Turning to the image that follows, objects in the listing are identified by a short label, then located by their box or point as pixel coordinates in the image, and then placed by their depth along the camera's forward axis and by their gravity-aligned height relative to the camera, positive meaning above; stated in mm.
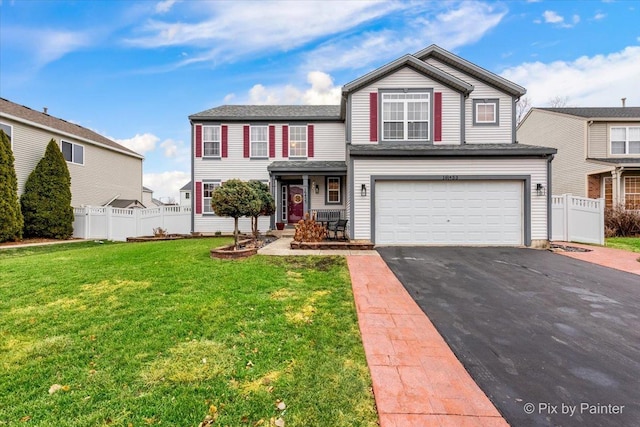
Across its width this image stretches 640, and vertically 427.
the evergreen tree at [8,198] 12219 +634
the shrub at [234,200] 8422 +334
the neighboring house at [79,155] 14133 +3524
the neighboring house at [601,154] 15758 +3271
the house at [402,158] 10070 +2075
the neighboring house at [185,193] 35062 +2298
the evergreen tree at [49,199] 13578 +643
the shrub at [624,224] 13133 -701
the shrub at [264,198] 10874 +497
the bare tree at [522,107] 26844 +9750
